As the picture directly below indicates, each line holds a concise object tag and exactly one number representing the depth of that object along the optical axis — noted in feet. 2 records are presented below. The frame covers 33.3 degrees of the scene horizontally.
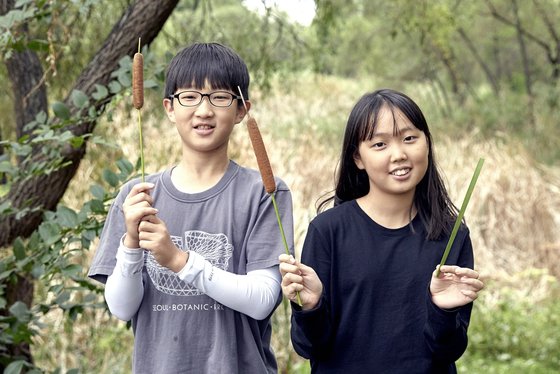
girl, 6.49
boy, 6.51
